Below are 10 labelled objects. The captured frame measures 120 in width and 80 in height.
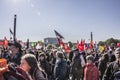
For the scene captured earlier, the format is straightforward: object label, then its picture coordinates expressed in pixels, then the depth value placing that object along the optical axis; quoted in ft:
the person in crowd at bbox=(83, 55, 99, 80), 11.39
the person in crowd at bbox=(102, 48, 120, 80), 7.59
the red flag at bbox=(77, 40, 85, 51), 23.96
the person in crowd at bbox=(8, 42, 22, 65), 7.79
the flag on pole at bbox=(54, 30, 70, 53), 21.77
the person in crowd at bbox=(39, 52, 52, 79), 12.35
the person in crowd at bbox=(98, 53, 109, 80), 12.90
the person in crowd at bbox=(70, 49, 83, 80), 14.41
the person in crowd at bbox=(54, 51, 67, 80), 11.39
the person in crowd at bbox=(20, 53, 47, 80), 5.76
